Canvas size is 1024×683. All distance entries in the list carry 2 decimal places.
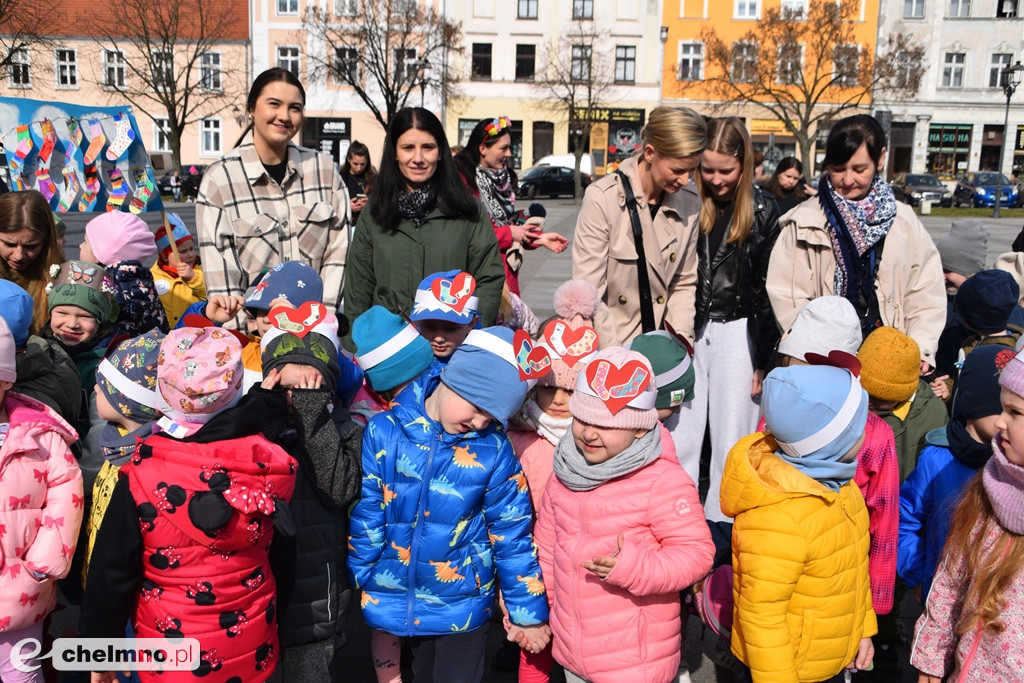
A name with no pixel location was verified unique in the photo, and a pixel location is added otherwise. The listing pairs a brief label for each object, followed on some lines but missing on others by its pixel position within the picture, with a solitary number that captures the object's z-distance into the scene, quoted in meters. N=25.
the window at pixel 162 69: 36.12
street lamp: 27.96
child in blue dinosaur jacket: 2.79
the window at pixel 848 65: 40.16
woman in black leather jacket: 4.06
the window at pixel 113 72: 42.00
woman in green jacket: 3.77
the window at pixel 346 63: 40.81
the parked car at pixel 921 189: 32.69
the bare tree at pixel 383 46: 40.25
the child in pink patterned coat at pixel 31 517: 2.63
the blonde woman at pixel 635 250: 3.98
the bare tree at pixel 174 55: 36.12
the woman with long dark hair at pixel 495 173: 5.49
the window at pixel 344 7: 41.25
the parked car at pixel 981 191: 32.53
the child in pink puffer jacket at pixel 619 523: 2.70
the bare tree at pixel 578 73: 42.97
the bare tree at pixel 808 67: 39.97
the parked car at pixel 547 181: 35.25
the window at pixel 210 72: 42.41
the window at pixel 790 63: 39.84
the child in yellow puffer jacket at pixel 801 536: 2.58
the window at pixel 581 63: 42.90
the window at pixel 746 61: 41.56
